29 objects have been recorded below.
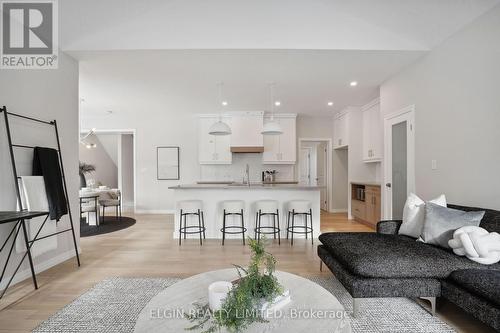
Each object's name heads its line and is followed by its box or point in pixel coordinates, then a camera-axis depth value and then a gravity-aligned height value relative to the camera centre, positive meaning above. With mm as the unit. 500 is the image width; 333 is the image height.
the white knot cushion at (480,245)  1941 -600
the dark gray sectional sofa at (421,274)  1653 -801
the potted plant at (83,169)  6877 +53
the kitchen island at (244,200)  4395 -540
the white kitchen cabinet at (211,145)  6535 +657
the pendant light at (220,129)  4469 +746
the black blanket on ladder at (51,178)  2809 -77
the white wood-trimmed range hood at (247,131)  6355 +994
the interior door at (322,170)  7348 -18
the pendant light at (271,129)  4398 +729
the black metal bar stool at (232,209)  4012 -631
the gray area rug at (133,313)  1865 -1176
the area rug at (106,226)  4723 -1155
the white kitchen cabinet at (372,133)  5152 +794
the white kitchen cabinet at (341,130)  6148 +1030
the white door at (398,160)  3664 +137
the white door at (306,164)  8477 +191
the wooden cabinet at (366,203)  4862 -724
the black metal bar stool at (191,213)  4045 -716
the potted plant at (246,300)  1103 -628
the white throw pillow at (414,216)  2598 -502
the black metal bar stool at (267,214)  4016 -729
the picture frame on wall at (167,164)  6879 +176
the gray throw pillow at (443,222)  2240 -491
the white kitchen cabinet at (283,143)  6590 +703
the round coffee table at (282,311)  1206 -757
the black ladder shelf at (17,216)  2219 -389
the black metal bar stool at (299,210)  4043 -659
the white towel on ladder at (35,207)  2579 -386
